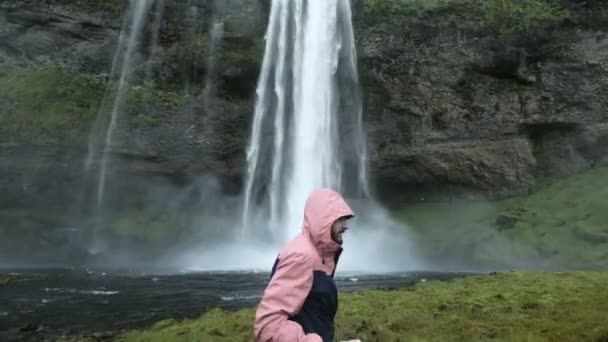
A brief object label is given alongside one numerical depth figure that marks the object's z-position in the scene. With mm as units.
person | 3357
